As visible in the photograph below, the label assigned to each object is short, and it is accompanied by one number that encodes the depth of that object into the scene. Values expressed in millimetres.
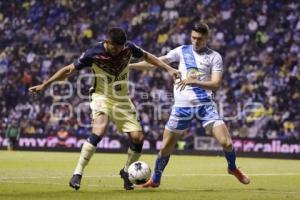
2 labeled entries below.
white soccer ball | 12641
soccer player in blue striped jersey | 13125
